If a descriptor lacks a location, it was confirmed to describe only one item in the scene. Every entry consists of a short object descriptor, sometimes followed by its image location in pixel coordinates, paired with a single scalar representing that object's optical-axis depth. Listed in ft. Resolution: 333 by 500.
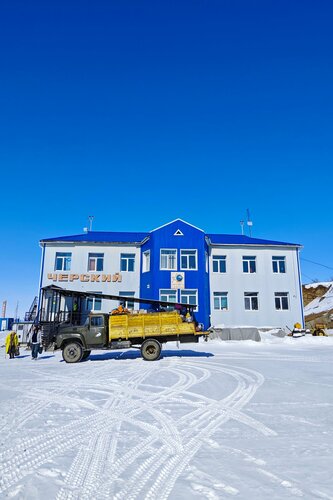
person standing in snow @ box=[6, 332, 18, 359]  55.62
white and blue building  93.97
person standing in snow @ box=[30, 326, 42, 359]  51.49
